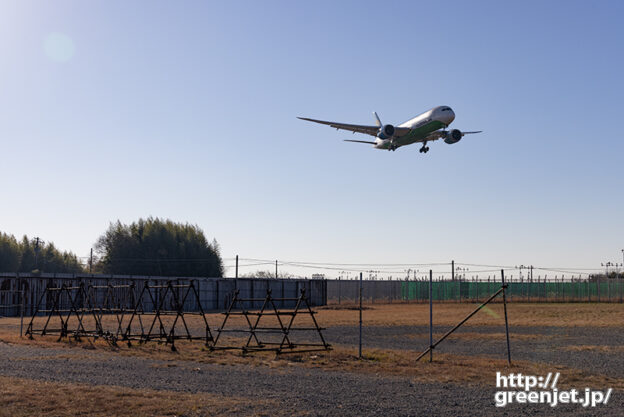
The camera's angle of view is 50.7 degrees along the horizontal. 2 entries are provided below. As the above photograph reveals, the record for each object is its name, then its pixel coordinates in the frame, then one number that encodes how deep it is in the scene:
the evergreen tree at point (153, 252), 93.19
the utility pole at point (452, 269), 87.73
